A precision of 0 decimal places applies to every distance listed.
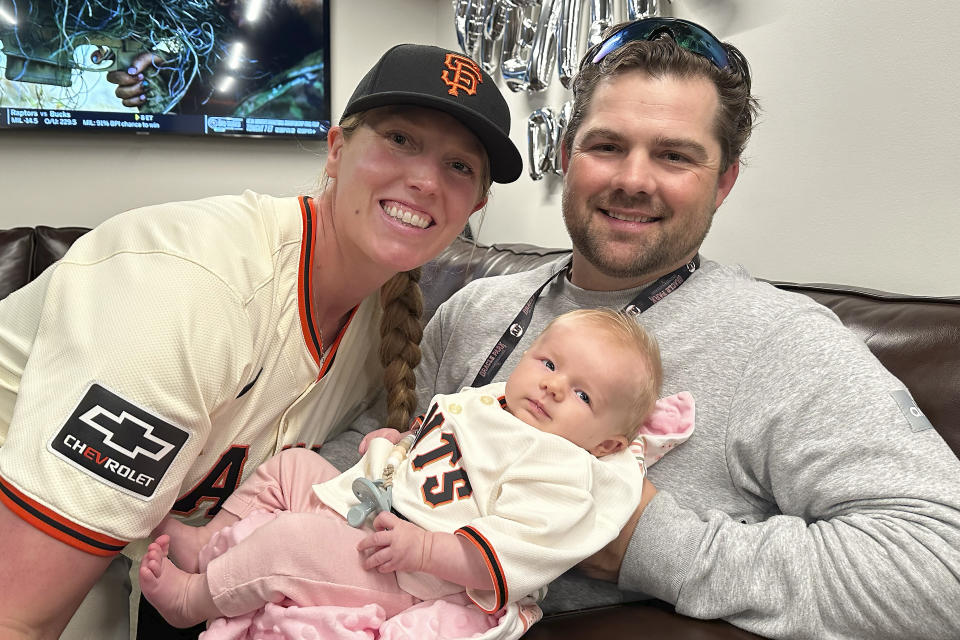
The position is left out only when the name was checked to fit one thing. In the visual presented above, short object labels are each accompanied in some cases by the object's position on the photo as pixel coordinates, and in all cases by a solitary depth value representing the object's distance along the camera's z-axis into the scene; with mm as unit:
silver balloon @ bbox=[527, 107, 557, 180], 2885
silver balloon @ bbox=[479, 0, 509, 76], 3082
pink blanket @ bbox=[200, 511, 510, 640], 959
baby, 973
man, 943
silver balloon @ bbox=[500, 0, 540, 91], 3004
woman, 920
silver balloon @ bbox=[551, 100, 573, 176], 2727
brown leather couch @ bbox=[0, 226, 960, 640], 981
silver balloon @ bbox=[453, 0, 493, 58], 3199
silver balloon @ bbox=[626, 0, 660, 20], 2246
